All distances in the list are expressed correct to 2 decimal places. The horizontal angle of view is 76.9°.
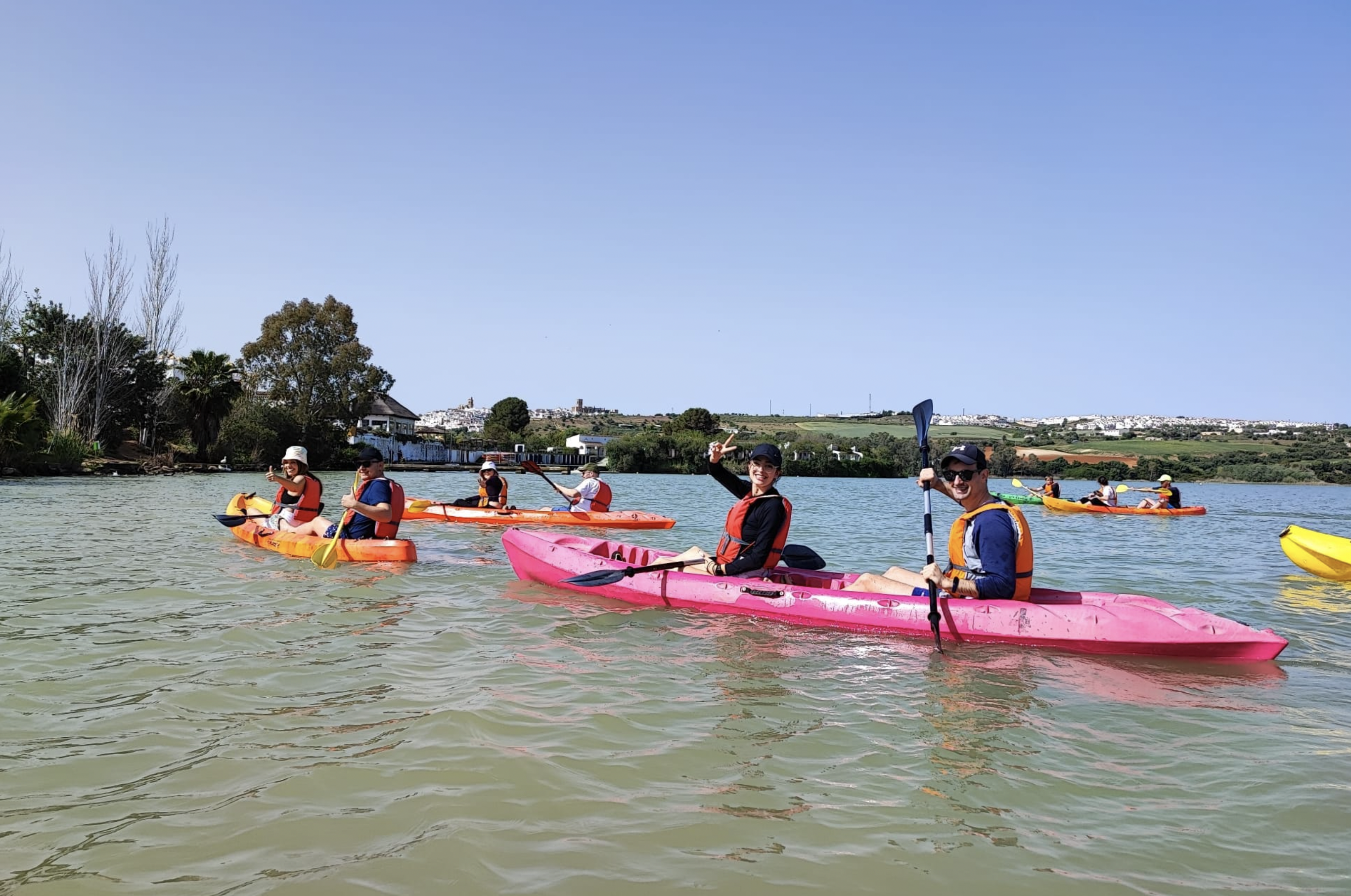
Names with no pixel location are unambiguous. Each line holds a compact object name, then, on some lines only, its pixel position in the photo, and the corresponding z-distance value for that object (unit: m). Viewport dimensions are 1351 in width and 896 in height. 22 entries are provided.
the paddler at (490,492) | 17.19
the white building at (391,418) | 73.94
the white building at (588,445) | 84.06
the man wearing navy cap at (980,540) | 6.66
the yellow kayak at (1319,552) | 11.09
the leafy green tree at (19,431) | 26.33
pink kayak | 6.45
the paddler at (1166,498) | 25.70
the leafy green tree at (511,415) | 93.56
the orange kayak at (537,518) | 16.34
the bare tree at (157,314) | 42.62
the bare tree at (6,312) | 36.06
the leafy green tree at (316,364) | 52.34
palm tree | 40.06
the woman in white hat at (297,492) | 11.02
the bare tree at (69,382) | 35.31
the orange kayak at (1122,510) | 25.16
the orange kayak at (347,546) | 10.07
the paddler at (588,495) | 17.05
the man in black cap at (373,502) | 9.95
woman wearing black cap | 7.71
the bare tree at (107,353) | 36.78
